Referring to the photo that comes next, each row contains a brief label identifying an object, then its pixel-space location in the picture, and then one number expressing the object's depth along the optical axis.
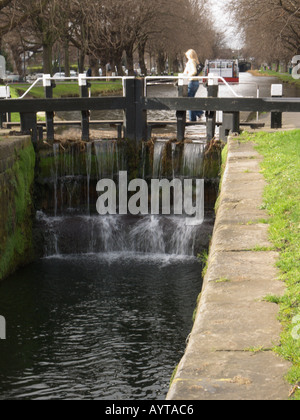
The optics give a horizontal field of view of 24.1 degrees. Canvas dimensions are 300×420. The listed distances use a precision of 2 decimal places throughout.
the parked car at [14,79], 56.92
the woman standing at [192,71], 15.31
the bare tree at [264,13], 32.50
